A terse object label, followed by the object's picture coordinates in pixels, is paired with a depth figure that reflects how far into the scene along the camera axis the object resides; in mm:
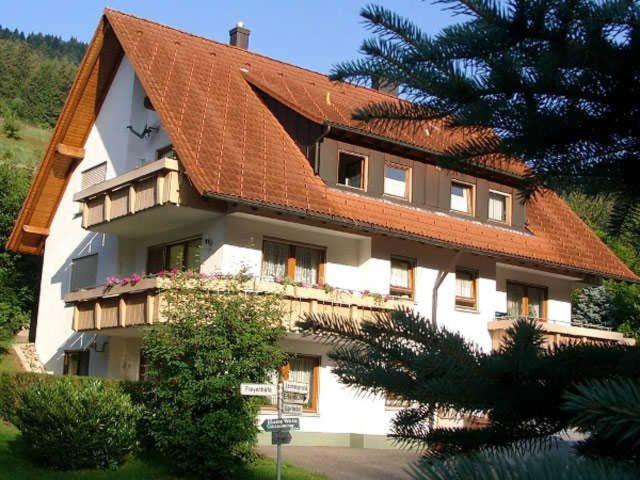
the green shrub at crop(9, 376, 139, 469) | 17250
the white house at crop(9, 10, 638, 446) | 21828
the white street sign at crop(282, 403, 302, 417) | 13918
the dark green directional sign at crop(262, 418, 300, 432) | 13367
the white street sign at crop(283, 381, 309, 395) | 13469
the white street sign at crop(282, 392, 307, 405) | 20672
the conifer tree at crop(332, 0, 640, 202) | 2369
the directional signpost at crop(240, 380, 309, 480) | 13367
